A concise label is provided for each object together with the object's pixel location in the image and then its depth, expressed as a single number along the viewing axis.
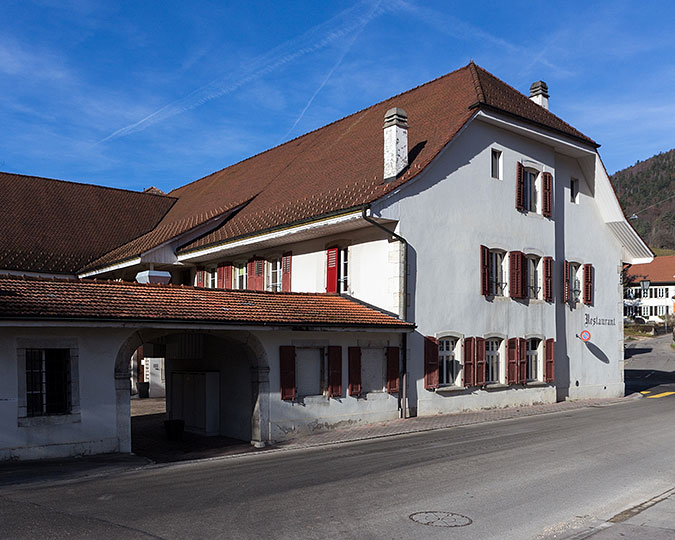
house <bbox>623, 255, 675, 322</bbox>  96.75
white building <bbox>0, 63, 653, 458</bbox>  13.52
